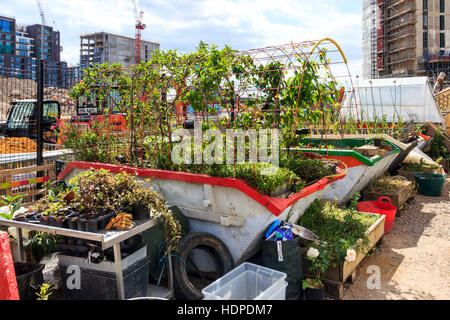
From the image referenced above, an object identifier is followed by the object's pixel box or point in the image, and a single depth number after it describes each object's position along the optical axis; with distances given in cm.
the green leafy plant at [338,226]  383
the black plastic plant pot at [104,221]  305
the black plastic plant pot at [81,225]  302
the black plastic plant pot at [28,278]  297
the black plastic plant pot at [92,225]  297
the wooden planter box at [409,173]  873
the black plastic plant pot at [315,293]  356
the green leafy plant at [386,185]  694
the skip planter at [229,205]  373
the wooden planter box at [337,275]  369
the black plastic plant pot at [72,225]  307
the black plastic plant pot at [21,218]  332
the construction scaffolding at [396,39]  4438
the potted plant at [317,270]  357
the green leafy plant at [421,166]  895
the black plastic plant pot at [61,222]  311
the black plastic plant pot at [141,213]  332
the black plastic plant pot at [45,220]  321
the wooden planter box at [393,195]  664
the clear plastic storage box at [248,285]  300
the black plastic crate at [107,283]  299
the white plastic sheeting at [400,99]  1284
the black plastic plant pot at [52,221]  316
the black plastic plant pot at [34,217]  325
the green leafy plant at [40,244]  375
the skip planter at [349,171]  588
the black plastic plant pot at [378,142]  705
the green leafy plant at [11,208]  354
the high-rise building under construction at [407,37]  4347
